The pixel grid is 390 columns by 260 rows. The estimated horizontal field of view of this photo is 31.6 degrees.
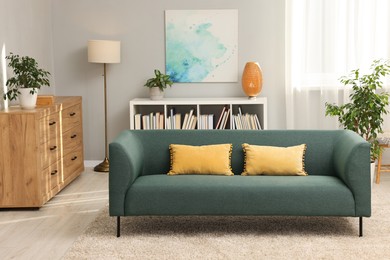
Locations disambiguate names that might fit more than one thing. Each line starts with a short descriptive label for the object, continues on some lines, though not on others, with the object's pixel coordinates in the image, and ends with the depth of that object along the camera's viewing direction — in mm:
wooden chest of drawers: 5352
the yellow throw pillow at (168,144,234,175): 4969
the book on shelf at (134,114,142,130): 6895
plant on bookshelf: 7031
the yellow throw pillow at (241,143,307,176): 4922
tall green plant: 6211
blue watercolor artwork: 7184
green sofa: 4555
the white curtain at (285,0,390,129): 7074
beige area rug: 4277
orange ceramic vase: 6941
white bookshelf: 6836
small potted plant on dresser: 5633
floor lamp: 6926
